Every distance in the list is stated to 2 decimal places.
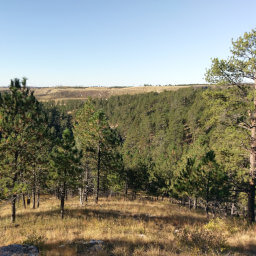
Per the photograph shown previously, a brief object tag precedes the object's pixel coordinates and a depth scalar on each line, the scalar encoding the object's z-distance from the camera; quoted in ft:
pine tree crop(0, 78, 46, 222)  39.44
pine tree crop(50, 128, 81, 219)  47.11
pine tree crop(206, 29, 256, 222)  31.24
